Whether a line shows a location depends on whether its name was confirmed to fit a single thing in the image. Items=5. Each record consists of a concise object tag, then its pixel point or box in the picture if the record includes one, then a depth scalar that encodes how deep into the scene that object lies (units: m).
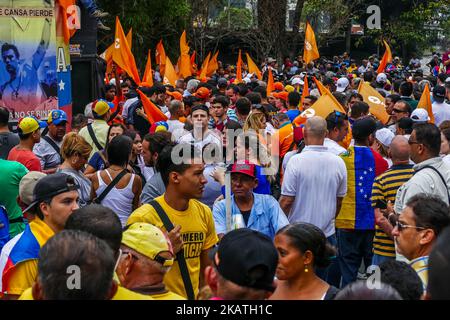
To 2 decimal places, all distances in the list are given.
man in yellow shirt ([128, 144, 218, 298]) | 4.84
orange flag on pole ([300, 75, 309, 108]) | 13.50
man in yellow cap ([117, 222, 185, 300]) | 3.77
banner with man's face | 10.95
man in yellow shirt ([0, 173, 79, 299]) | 4.26
